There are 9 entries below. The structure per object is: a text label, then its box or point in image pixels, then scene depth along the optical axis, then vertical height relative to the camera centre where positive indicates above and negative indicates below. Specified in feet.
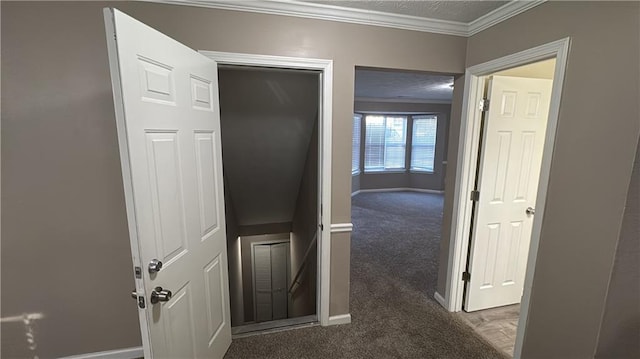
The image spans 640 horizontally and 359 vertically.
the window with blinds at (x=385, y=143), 23.27 -0.23
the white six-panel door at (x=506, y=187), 6.97 -1.24
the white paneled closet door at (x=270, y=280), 14.63 -7.84
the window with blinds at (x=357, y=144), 22.39 -0.34
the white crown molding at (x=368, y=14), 5.35 +2.69
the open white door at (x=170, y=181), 3.39 -0.68
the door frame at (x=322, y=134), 5.64 +0.13
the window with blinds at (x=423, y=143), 23.25 -0.20
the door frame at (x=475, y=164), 4.83 -0.52
